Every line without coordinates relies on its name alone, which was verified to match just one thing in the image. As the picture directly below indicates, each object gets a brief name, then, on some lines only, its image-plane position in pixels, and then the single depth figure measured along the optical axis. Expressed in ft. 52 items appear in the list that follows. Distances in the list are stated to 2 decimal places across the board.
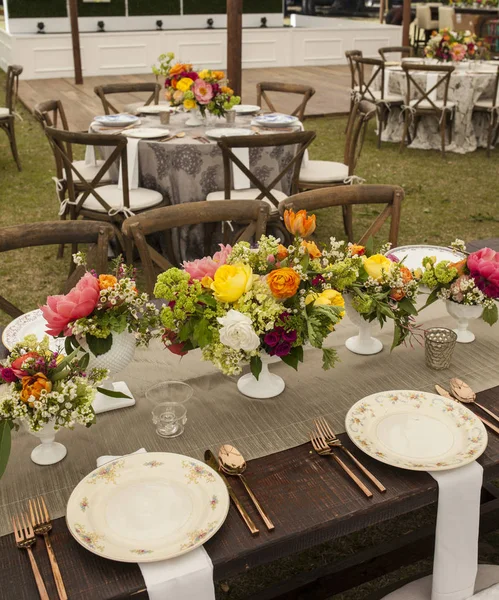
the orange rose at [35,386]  3.81
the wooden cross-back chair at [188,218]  7.22
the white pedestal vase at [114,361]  4.59
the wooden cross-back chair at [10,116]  19.04
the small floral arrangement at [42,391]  3.81
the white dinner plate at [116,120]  13.78
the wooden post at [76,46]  32.12
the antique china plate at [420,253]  6.72
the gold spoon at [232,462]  4.07
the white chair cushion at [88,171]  13.52
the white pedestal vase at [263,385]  4.91
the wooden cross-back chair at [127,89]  16.46
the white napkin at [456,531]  4.05
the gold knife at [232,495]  3.66
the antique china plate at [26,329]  5.45
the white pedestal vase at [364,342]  5.42
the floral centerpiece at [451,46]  21.90
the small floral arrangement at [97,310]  4.28
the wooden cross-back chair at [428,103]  20.95
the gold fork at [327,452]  3.97
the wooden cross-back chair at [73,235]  6.90
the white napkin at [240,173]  12.24
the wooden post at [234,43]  19.63
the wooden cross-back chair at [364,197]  8.11
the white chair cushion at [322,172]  13.67
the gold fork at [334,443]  4.00
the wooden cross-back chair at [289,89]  16.43
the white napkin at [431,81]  21.27
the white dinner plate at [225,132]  12.60
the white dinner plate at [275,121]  13.84
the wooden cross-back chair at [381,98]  22.41
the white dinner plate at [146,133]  12.55
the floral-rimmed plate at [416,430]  4.17
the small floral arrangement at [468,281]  5.14
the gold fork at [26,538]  3.34
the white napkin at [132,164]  12.47
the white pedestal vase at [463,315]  5.40
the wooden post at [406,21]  32.86
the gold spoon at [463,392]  4.73
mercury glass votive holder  5.11
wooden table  3.38
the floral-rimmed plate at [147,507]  3.54
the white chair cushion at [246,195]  12.19
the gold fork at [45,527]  3.31
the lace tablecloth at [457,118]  21.34
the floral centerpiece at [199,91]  13.51
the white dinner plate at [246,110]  15.30
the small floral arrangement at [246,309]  4.28
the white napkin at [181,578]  3.37
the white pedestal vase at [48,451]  4.20
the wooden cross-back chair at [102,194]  10.80
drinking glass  4.51
